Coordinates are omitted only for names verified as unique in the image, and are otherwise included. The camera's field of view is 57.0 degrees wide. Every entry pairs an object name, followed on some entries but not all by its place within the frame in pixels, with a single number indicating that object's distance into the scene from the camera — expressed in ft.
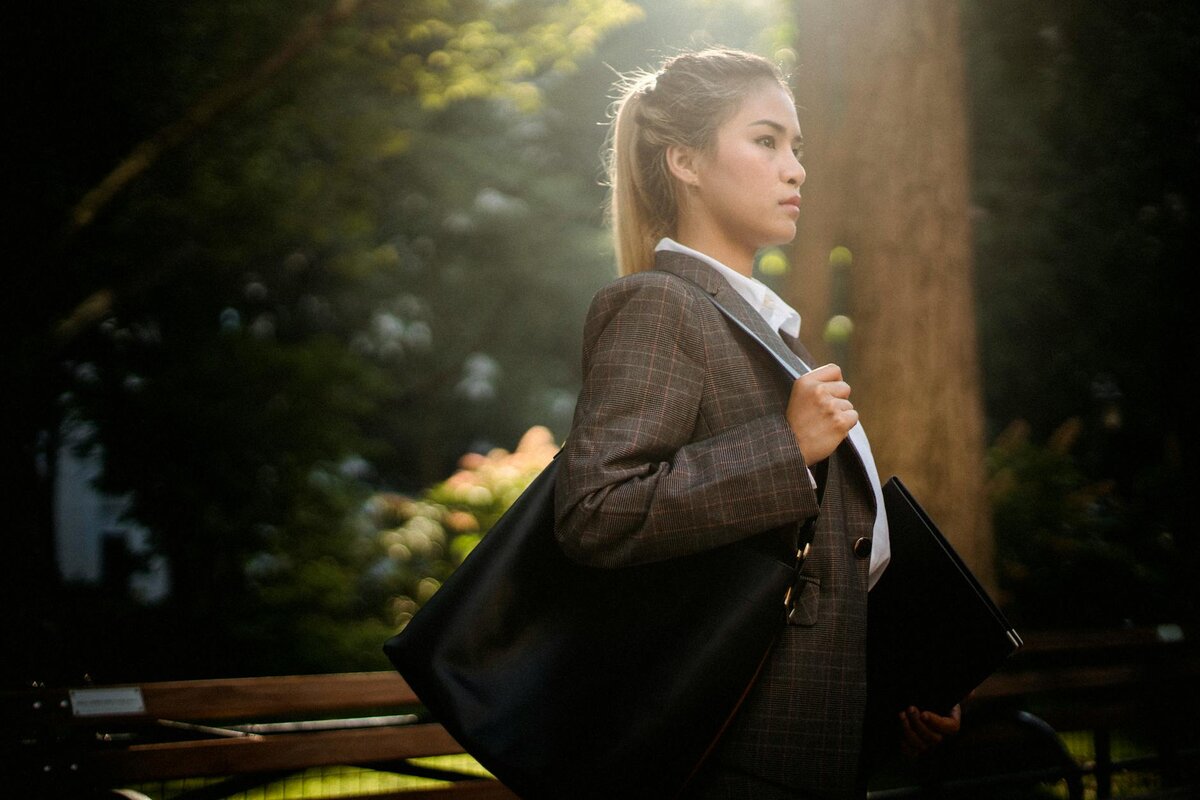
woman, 5.73
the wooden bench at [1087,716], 14.17
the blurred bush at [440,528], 31.89
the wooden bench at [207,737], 11.05
